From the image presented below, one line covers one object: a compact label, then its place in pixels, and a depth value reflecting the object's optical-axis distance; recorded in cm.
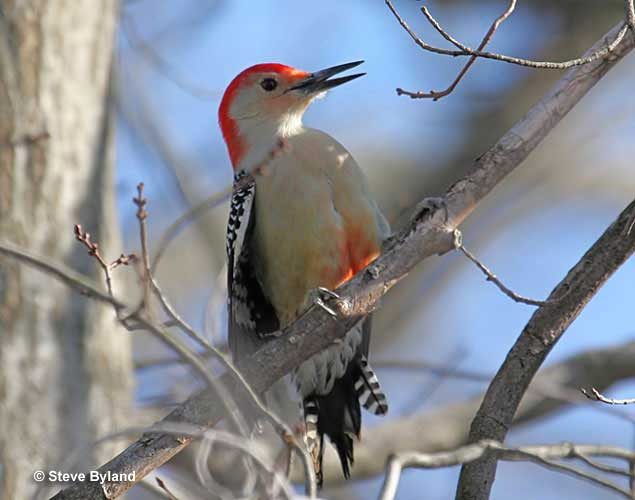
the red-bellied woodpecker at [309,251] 1222
